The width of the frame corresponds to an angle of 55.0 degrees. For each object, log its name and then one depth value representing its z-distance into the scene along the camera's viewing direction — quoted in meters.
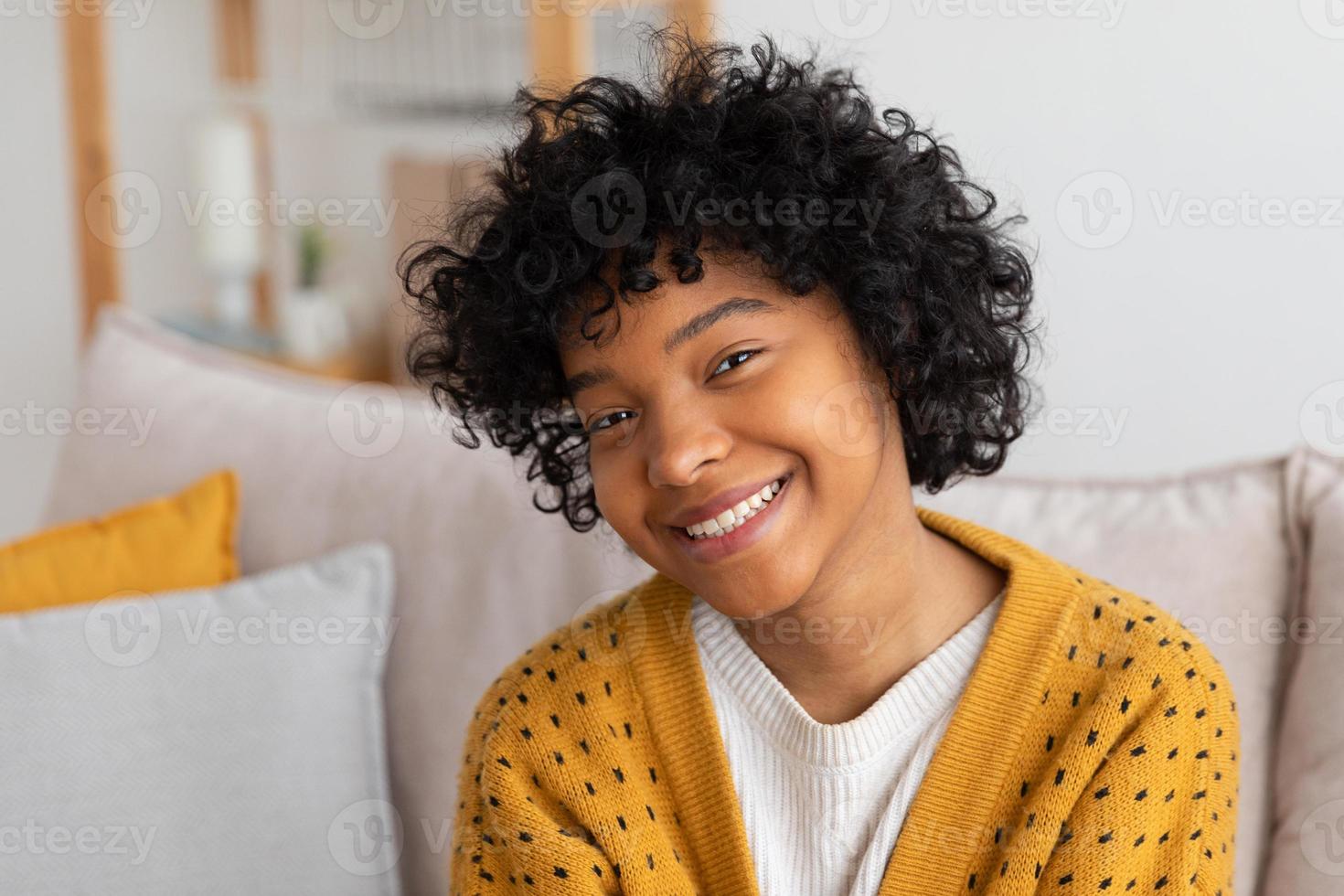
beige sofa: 1.12
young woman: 0.93
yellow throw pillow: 1.41
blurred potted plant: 2.84
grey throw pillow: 1.25
